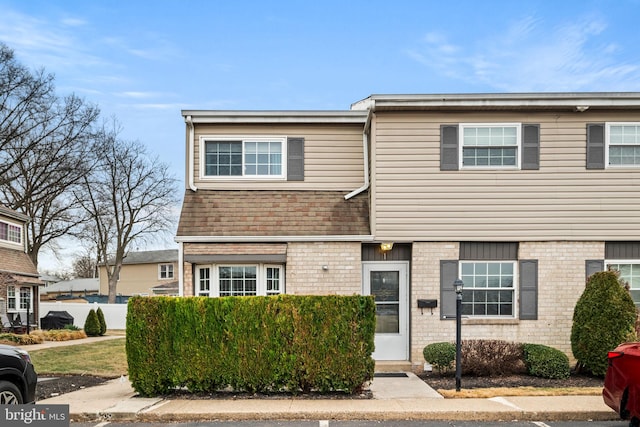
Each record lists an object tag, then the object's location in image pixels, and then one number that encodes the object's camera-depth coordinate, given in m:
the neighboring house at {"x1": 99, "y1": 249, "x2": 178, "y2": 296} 51.75
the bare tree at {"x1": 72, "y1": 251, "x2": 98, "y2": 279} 65.00
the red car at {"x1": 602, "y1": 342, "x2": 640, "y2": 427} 6.07
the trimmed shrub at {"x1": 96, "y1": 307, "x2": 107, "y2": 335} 25.02
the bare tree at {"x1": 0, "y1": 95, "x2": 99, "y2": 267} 31.73
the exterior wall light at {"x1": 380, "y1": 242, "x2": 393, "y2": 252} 11.51
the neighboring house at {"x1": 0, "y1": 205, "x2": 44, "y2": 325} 24.50
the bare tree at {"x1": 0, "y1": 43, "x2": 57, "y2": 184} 28.92
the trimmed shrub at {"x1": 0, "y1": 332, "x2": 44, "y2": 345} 18.94
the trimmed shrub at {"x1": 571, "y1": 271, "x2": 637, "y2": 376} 9.72
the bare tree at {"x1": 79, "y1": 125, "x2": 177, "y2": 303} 36.62
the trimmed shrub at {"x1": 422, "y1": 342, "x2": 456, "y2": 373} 10.44
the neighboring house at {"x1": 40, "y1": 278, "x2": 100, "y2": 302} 57.84
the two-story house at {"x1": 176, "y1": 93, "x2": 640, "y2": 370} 11.34
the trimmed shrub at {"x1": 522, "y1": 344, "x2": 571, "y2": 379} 10.04
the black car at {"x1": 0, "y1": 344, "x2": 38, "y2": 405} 6.62
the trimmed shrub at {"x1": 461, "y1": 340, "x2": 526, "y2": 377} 10.20
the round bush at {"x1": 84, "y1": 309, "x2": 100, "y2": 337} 24.53
